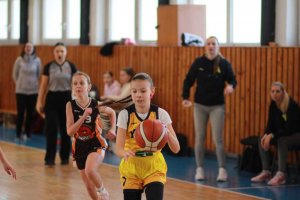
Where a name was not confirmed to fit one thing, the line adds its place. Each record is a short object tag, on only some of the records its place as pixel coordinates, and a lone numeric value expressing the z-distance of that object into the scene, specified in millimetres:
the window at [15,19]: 21656
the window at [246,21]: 13219
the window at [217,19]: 14016
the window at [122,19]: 16875
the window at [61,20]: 18859
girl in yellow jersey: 6070
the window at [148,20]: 15992
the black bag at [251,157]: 11398
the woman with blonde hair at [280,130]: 10539
